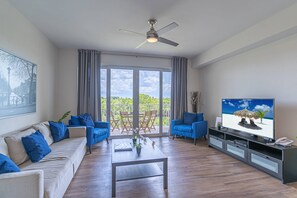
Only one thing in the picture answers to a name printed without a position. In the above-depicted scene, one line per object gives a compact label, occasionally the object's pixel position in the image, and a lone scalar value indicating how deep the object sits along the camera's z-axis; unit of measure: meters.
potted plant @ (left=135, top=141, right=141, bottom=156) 1.93
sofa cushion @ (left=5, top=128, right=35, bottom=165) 1.58
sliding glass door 3.89
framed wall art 1.78
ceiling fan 2.12
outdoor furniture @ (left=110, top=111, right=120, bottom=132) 3.96
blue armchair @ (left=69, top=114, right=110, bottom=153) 2.80
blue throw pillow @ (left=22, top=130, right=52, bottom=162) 1.70
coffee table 1.71
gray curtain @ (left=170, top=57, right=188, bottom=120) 4.16
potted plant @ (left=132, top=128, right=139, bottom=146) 2.16
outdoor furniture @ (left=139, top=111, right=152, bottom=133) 4.11
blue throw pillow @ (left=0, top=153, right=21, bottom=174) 1.17
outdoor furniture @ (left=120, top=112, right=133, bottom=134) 4.00
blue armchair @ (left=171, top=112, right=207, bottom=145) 3.47
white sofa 1.12
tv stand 1.92
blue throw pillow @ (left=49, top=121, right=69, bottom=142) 2.45
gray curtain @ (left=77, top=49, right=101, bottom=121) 3.59
